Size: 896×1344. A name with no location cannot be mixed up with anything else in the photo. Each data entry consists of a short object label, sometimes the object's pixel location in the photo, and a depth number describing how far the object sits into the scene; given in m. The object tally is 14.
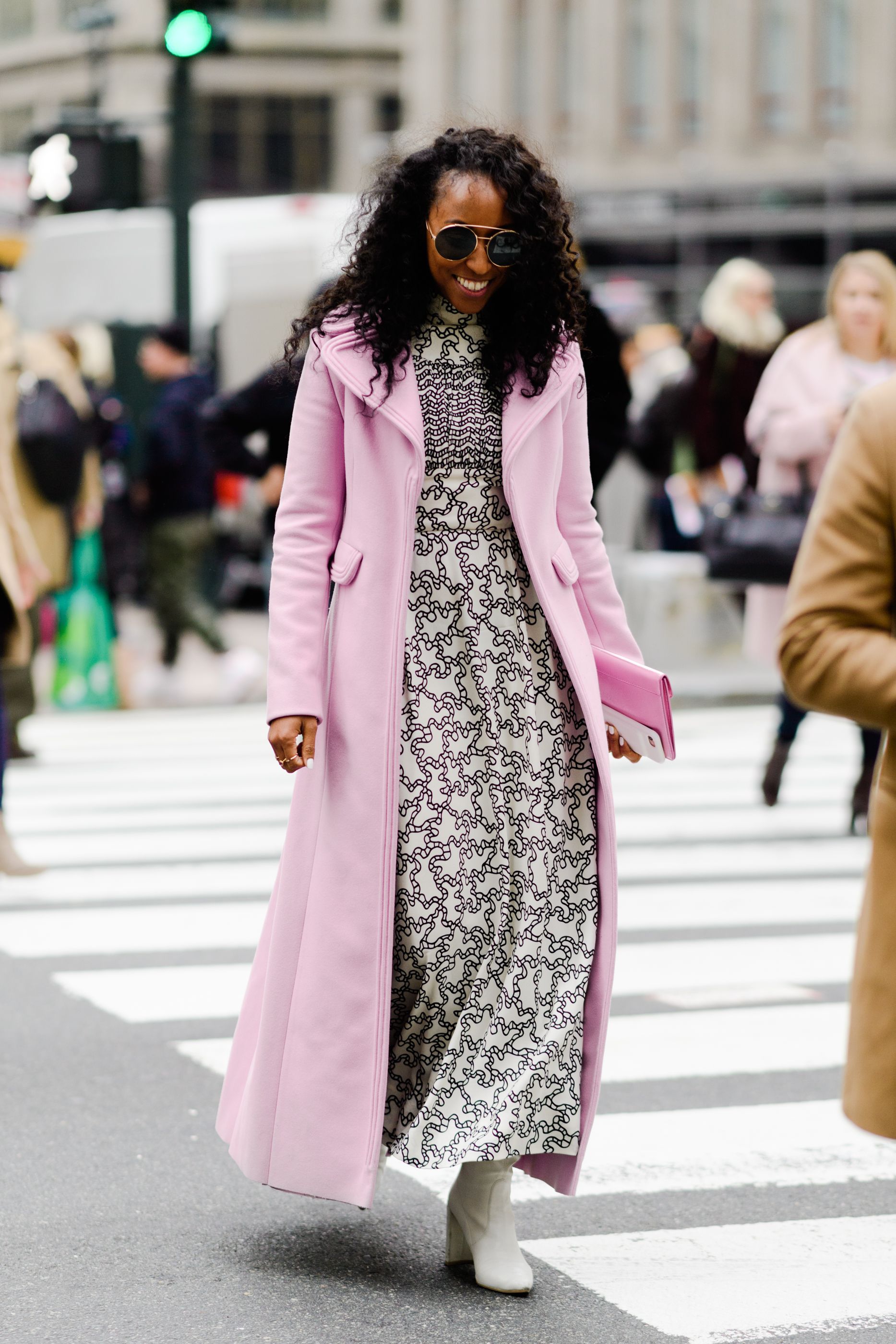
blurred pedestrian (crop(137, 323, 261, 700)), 22.80
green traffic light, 22.88
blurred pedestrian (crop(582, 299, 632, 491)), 10.80
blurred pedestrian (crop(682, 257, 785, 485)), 24.50
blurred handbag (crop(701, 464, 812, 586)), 16.09
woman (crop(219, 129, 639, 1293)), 6.86
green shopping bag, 22.47
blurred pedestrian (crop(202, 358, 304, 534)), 12.94
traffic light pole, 24.50
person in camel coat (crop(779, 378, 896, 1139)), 4.85
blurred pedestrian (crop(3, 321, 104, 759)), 19.28
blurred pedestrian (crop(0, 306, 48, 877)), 13.99
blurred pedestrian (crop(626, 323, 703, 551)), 26.82
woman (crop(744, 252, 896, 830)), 15.28
